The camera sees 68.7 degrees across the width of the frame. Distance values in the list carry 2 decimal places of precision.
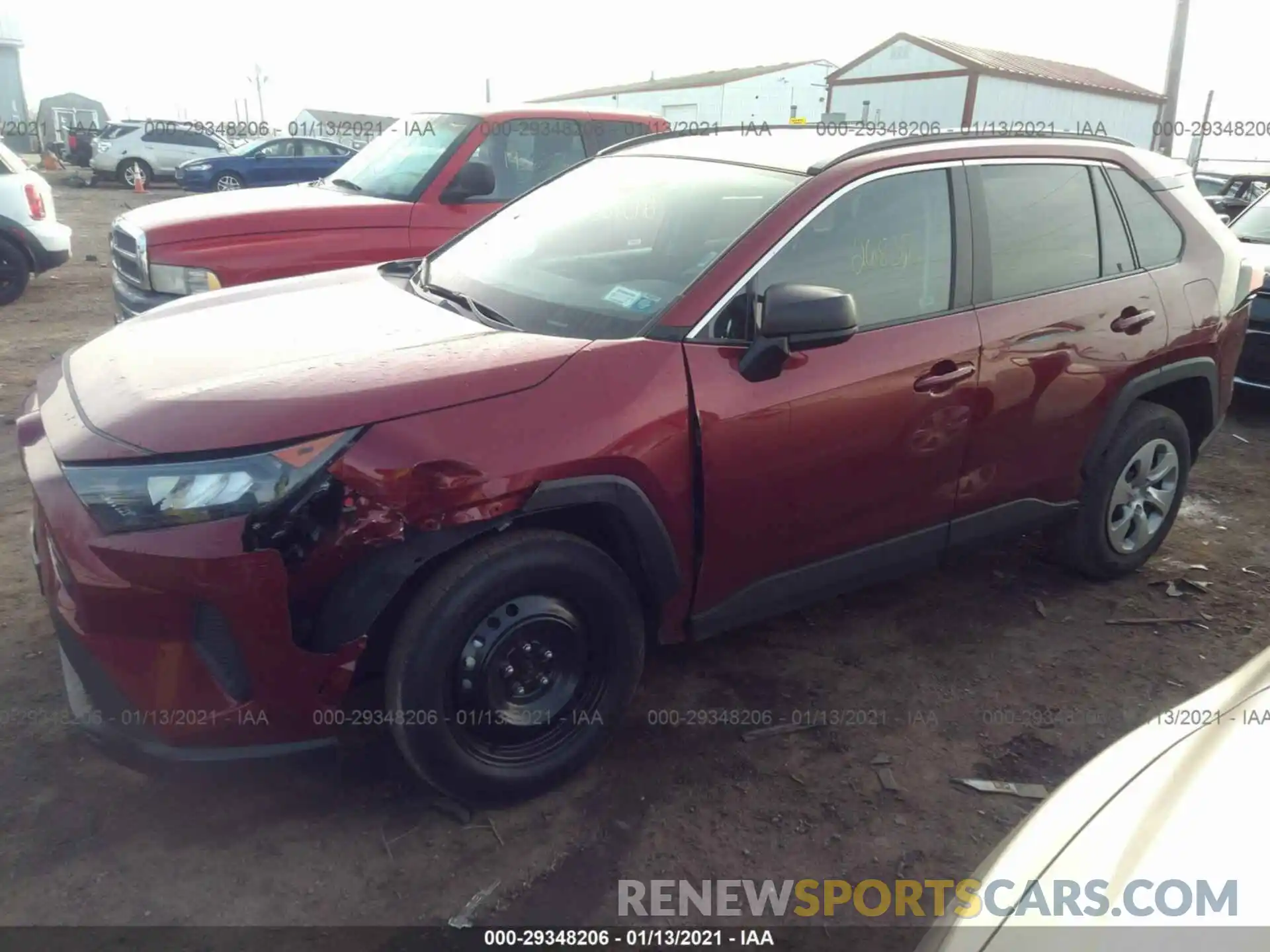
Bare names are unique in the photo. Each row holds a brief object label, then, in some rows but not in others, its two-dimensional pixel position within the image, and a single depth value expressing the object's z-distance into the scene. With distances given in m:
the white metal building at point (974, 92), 23.17
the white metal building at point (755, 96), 33.28
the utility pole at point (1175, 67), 13.80
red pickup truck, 5.26
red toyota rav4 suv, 2.20
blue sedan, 19.08
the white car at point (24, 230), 8.57
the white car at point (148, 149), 22.84
